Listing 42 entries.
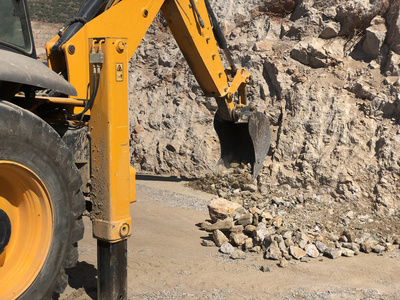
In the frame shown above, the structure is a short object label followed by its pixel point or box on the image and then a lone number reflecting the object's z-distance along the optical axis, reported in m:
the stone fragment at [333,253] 4.64
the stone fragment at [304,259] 4.54
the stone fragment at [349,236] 5.02
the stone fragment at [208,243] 4.86
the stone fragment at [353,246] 4.79
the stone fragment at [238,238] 4.86
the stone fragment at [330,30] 8.35
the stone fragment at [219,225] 5.16
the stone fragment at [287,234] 4.80
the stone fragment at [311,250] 4.64
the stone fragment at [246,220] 5.14
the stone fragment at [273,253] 4.52
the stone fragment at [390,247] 4.88
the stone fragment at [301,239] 4.73
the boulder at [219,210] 5.39
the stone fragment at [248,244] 4.75
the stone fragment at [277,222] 5.05
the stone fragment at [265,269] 4.25
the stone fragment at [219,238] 4.86
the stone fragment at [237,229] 5.03
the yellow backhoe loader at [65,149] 2.59
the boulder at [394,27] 7.44
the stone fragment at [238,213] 5.32
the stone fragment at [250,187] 7.04
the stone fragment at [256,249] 4.70
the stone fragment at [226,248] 4.69
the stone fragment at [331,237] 5.02
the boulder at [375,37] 7.65
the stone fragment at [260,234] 4.79
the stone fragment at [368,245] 4.82
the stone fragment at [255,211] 5.31
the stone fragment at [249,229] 4.99
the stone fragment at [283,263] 4.37
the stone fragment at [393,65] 7.27
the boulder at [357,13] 7.97
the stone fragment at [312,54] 8.10
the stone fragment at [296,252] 4.55
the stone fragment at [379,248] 4.81
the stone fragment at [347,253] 4.72
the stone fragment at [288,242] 4.69
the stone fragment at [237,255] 4.56
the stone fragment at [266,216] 5.22
